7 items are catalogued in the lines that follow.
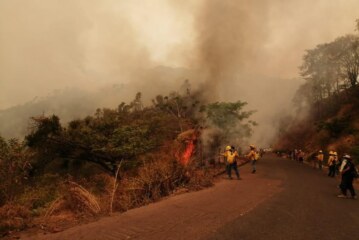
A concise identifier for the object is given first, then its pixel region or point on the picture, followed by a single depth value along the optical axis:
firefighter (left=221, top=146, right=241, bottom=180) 14.92
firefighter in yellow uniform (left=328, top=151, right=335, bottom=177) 18.81
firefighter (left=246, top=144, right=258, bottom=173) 18.11
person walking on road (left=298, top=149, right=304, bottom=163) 35.11
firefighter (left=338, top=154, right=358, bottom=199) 10.73
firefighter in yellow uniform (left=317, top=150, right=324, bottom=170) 24.93
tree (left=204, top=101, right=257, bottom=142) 25.91
